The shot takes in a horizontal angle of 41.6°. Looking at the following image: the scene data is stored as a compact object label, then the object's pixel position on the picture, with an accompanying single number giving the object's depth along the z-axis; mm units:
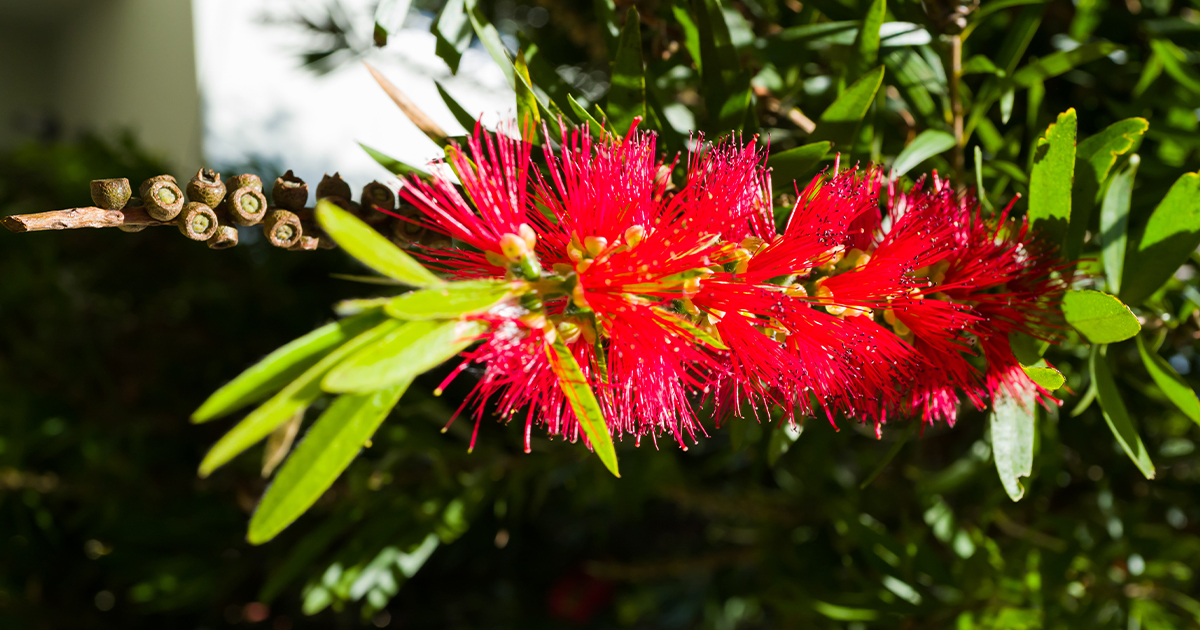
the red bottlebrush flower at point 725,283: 259
